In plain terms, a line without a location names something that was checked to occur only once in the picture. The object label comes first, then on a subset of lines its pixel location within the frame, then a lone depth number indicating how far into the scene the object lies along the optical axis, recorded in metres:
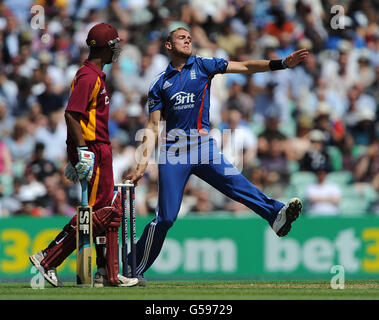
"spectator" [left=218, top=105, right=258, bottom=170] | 14.64
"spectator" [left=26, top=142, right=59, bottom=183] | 14.20
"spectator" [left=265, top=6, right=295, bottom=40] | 17.19
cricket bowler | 9.02
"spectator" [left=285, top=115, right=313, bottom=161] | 14.98
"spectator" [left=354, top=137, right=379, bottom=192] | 14.77
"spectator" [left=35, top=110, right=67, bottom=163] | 15.02
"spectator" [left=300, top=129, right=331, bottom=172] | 14.65
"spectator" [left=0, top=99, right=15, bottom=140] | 15.29
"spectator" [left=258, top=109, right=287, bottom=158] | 14.95
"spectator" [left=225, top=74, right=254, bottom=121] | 15.78
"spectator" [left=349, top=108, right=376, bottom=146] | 15.82
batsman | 8.41
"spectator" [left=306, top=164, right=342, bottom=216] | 14.23
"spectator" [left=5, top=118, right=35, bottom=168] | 14.97
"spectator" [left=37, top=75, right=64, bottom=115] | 15.74
